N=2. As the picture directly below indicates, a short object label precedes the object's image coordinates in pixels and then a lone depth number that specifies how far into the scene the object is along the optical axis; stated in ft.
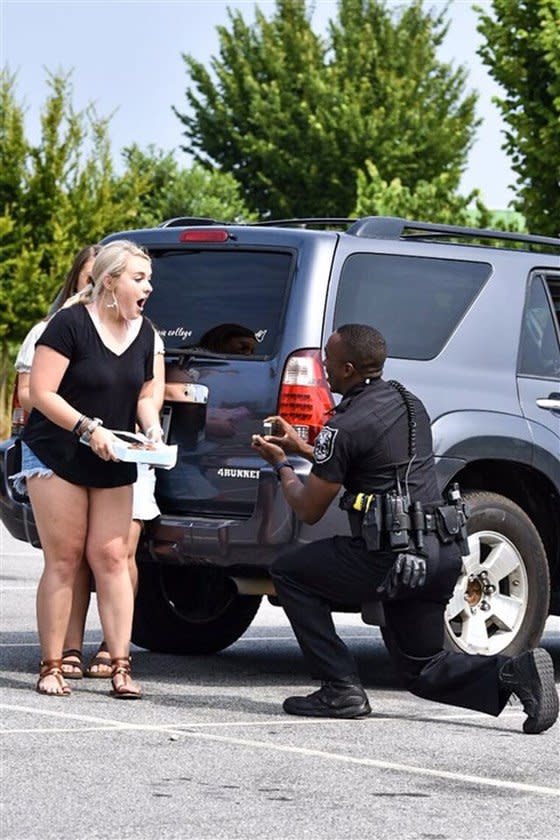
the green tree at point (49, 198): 104.27
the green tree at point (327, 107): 193.77
